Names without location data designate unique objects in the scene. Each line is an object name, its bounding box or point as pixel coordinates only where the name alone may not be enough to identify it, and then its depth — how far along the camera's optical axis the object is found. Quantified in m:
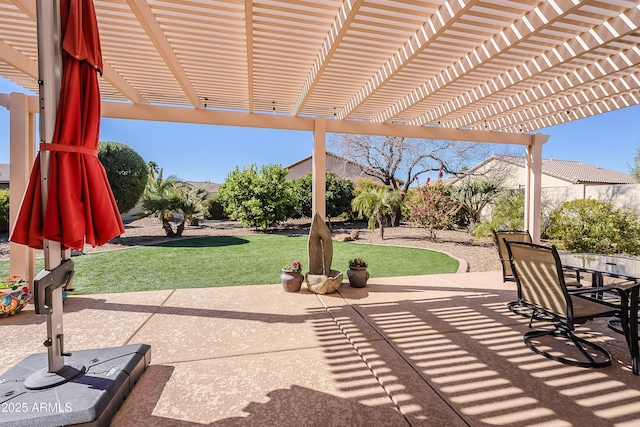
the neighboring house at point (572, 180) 9.77
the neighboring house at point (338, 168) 19.11
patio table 2.85
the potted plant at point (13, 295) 4.13
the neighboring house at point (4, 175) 21.53
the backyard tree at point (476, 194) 11.38
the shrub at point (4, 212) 12.42
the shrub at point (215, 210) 18.50
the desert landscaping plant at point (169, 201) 12.30
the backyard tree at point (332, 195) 16.12
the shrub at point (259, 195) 13.62
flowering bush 11.27
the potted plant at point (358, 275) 5.61
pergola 3.09
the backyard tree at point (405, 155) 17.59
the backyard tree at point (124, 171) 12.23
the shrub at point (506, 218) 9.54
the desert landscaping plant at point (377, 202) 11.21
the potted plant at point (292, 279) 5.31
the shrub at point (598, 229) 7.59
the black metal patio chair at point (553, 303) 2.90
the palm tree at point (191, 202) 13.02
